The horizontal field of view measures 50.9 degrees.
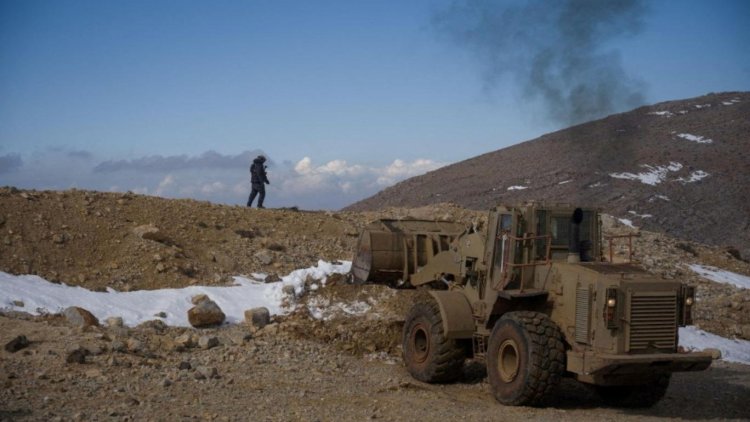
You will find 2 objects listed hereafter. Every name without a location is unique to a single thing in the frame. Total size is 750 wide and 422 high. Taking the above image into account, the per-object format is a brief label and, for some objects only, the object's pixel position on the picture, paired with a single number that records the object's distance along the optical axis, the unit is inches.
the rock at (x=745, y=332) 638.5
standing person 880.3
